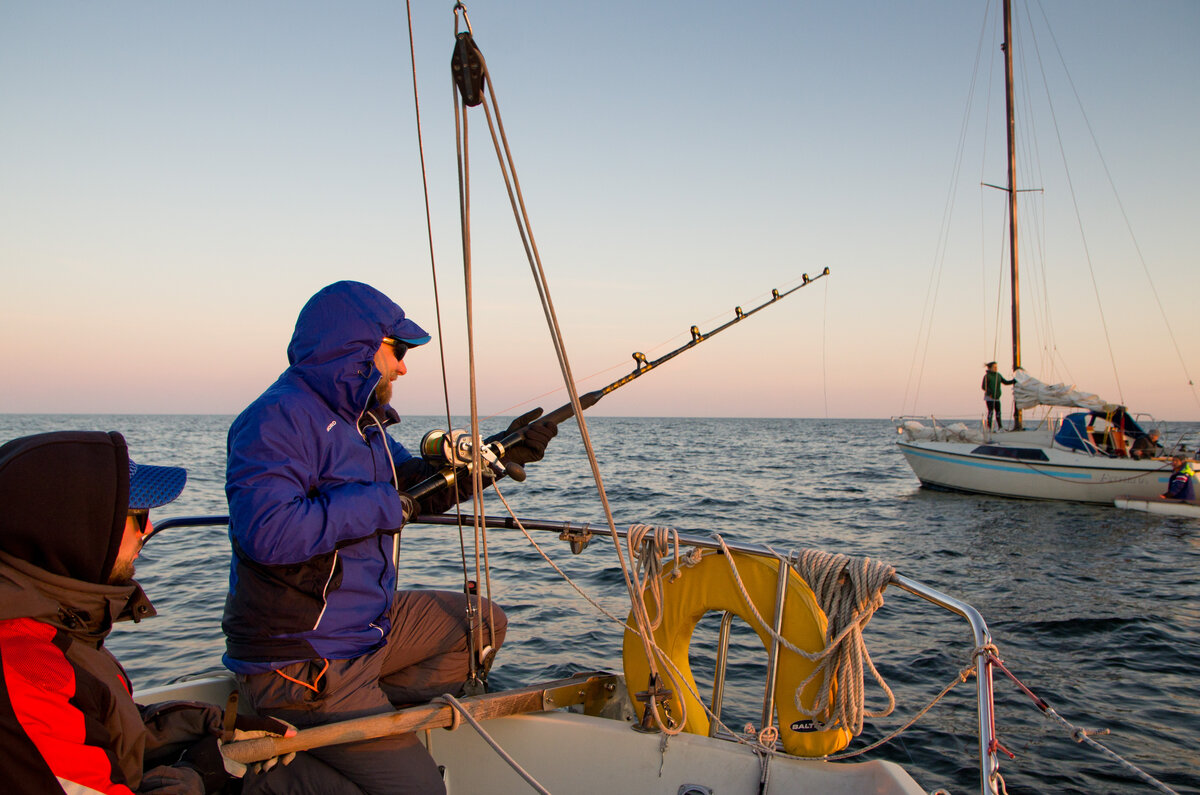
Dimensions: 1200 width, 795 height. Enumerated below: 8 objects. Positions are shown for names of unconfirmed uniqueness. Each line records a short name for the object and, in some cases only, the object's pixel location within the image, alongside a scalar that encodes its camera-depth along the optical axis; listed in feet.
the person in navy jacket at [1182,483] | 51.60
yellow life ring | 8.45
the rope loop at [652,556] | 9.41
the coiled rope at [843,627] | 8.27
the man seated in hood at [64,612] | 4.17
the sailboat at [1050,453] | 55.31
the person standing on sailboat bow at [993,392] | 65.16
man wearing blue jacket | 6.72
